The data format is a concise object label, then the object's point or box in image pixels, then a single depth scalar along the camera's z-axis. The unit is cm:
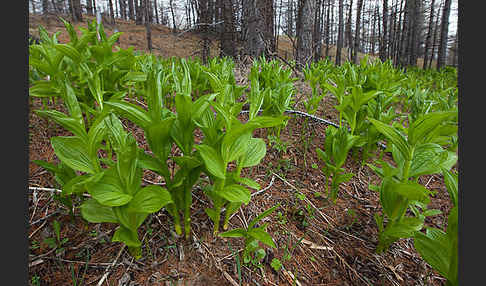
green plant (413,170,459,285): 102
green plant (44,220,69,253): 129
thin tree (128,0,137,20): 3177
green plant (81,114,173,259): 104
